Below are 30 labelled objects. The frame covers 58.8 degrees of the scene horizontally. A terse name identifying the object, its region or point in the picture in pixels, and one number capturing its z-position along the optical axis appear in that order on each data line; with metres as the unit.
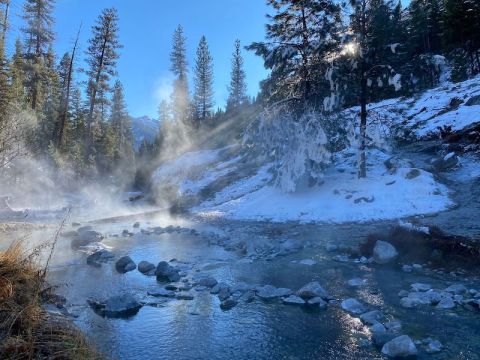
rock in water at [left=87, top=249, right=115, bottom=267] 14.95
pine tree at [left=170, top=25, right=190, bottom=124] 65.50
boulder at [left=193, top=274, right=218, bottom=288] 11.67
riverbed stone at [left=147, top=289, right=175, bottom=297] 10.88
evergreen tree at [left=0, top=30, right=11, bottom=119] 31.48
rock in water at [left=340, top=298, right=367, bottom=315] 9.13
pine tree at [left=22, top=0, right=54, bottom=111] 43.16
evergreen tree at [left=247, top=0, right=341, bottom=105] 23.89
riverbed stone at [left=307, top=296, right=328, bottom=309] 9.61
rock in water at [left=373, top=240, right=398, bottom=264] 13.19
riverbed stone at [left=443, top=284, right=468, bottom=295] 9.95
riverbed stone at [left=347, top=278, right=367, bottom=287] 11.09
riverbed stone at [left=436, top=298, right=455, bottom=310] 9.13
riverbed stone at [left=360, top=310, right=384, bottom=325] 8.47
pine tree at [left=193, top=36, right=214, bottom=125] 65.56
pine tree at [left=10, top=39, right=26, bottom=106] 36.42
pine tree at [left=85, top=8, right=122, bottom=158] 43.53
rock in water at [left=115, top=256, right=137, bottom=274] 13.83
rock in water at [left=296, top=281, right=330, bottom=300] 10.13
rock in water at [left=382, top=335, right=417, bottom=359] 7.03
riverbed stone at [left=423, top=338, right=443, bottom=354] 7.21
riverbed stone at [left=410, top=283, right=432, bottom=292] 10.36
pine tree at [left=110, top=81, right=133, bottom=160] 71.88
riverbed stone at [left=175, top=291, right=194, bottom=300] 10.66
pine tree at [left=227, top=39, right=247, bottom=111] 73.62
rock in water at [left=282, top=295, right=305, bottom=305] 9.88
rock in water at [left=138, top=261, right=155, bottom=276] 13.33
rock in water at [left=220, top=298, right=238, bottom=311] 9.83
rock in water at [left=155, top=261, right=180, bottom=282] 12.45
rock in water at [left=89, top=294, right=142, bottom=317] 9.44
